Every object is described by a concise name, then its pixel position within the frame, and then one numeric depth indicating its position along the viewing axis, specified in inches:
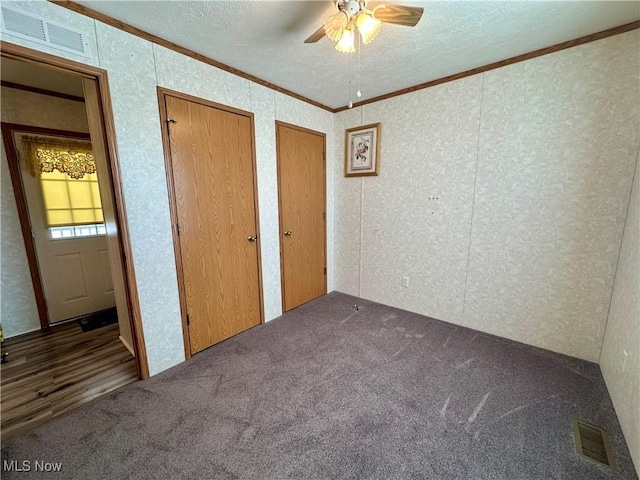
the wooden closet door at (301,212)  113.2
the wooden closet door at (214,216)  81.0
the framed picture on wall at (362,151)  118.1
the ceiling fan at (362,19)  51.8
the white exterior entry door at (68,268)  105.1
